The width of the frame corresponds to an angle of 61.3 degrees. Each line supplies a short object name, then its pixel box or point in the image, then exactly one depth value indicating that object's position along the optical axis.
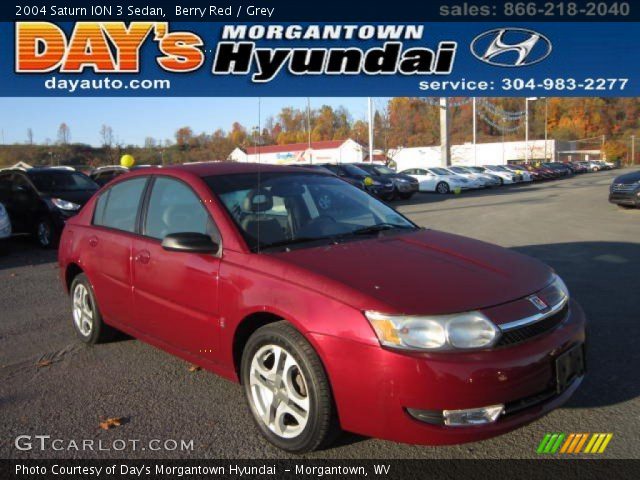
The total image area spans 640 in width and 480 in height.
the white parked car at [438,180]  28.31
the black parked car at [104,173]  17.00
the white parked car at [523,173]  37.84
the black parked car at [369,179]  21.32
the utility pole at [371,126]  39.78
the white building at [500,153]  69.50
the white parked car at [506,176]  35.81
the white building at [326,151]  66.67
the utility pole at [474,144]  61.81
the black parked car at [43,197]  10.67
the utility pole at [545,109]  73.94
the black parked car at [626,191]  15.12
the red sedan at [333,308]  2.58
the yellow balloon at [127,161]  15.46
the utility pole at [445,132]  41.09
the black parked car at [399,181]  22.31
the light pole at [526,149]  76.50
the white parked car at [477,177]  30.52
